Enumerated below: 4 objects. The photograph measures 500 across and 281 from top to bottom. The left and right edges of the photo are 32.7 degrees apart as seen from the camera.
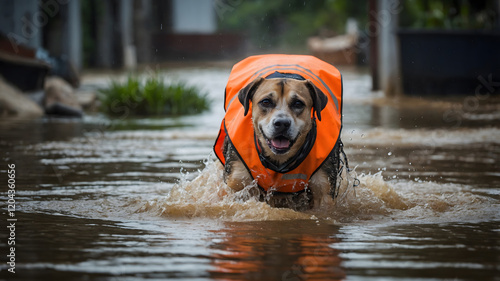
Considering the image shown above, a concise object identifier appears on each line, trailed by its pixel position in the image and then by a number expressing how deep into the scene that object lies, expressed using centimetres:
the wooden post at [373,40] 1947
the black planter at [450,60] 1817
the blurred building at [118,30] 1866
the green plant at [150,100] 1545
